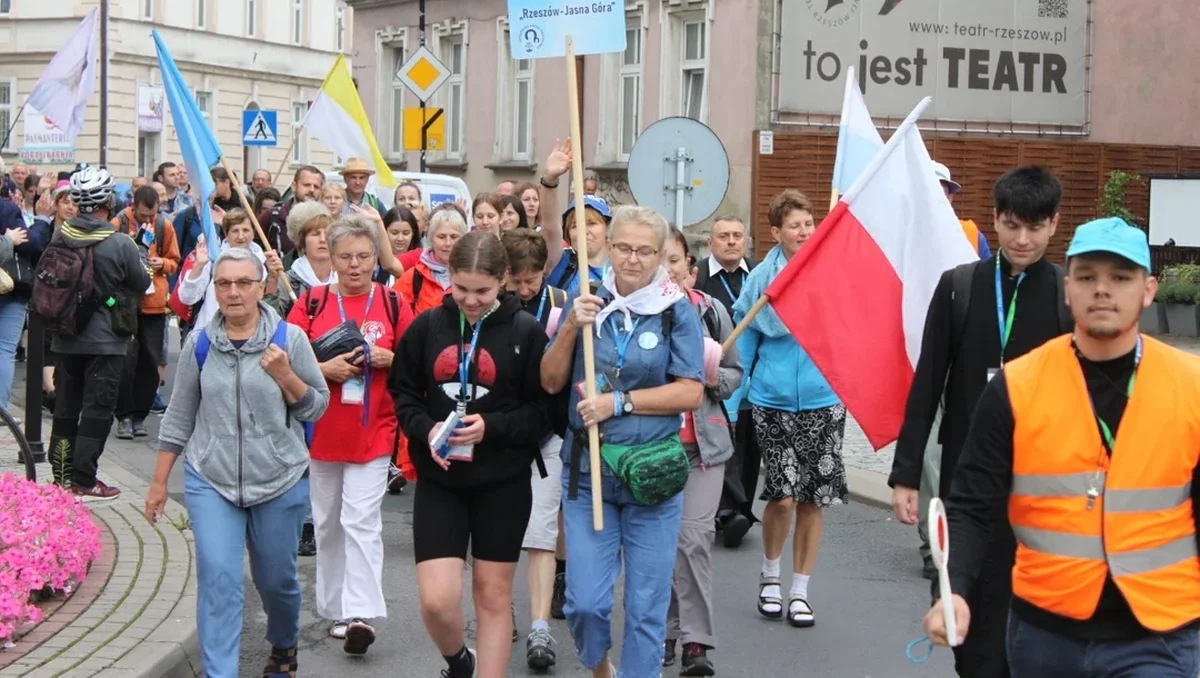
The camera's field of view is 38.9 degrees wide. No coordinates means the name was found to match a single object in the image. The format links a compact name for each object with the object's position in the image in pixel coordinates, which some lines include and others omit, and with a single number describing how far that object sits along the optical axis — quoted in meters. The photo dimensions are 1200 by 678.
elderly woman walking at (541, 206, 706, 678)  5.86
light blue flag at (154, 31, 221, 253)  9.02
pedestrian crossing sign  23.92
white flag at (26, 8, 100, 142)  16.64
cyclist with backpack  10.05
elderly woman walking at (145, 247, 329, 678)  6.15
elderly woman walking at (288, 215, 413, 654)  7.16
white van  20.25
